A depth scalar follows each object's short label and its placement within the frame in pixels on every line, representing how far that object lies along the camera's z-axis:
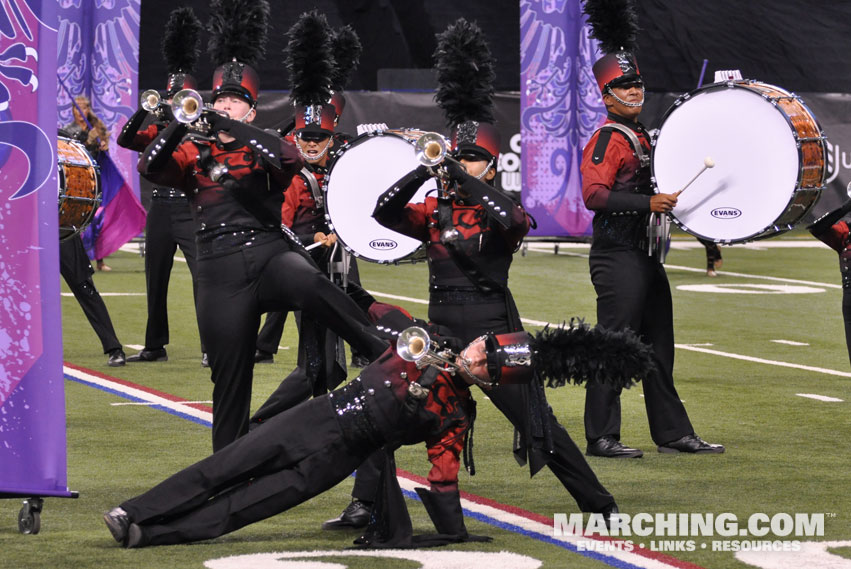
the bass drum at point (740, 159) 14.87
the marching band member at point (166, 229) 21.73
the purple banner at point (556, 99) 39.03
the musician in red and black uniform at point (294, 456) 11.07
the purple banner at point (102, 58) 32.62
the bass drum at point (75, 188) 15.77
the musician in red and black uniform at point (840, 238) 17.00
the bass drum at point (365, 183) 16.48
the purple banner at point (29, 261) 11.12
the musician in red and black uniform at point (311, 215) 15.55
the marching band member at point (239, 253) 12.49
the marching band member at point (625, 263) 15.37
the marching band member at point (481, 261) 12.11
